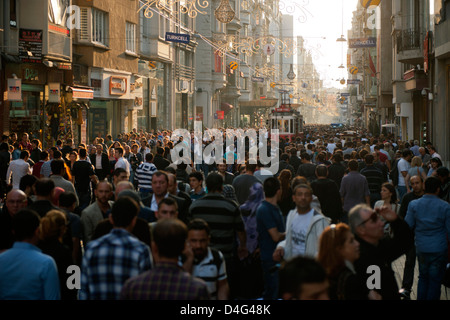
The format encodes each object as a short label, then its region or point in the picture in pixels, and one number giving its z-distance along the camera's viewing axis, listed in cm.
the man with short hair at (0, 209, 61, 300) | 520
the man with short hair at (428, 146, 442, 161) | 1869
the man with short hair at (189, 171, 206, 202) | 1042
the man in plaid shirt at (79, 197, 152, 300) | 525
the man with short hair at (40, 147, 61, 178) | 1394
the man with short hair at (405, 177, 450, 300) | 853
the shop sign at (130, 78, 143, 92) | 4141
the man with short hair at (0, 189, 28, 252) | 801
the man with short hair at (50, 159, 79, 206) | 1075
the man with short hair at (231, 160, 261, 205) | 1150
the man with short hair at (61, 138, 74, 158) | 1840
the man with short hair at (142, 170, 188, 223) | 891
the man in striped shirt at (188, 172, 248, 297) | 778
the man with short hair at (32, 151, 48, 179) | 1432
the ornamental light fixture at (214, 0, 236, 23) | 2909
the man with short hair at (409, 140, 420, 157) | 2173
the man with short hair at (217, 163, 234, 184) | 1362
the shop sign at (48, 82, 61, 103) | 2998
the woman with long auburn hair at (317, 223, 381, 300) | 495
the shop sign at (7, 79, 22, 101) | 2555
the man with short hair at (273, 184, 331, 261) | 733
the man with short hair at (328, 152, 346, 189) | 1437
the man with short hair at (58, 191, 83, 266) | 774
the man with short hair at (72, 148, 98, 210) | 1411
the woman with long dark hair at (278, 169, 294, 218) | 1129
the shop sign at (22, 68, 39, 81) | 2767
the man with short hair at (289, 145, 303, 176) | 1781
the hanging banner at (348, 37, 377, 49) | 4058
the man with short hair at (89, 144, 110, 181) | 1707
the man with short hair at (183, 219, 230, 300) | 592
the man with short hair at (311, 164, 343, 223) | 1118
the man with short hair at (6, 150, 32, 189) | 1416
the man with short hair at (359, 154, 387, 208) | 1371
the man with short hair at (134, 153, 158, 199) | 1309
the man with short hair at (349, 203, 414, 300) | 548
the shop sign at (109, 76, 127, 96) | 3737
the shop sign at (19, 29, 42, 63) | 2625
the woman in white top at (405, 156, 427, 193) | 1448
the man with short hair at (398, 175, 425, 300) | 969
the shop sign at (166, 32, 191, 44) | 2953
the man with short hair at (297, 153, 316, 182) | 1405
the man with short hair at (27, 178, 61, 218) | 780
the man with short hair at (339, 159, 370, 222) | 1223
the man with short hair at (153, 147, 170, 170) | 1660
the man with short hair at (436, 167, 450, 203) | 1116
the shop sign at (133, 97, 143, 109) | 4282
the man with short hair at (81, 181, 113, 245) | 810
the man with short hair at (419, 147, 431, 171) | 1786
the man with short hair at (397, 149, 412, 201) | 1571
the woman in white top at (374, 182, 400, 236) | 930
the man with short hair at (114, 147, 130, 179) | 1598
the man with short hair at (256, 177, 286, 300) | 835
